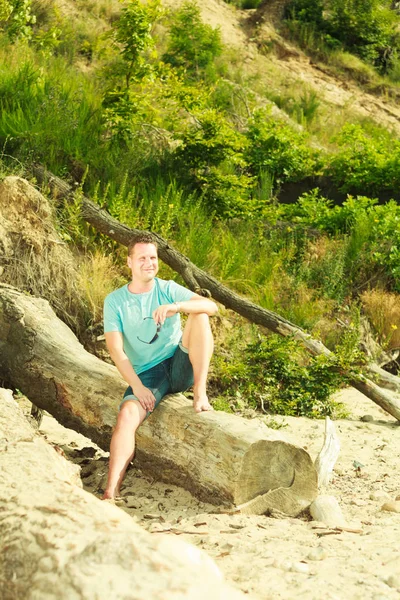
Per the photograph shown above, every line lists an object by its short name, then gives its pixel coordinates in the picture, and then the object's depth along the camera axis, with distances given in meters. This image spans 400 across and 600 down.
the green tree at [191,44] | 16.16
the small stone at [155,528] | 4.33
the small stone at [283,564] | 3.67
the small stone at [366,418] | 7.66
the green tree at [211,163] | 10.78
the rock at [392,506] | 4.93
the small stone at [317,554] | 3.83
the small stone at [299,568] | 3.63
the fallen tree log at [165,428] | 4.60
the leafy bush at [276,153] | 12.72
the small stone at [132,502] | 4.84
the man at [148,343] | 4.89
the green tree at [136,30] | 10.46
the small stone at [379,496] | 5.23
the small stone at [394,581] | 3.48
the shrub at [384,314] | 9.56
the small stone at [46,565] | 2.85
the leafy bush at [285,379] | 7.55
